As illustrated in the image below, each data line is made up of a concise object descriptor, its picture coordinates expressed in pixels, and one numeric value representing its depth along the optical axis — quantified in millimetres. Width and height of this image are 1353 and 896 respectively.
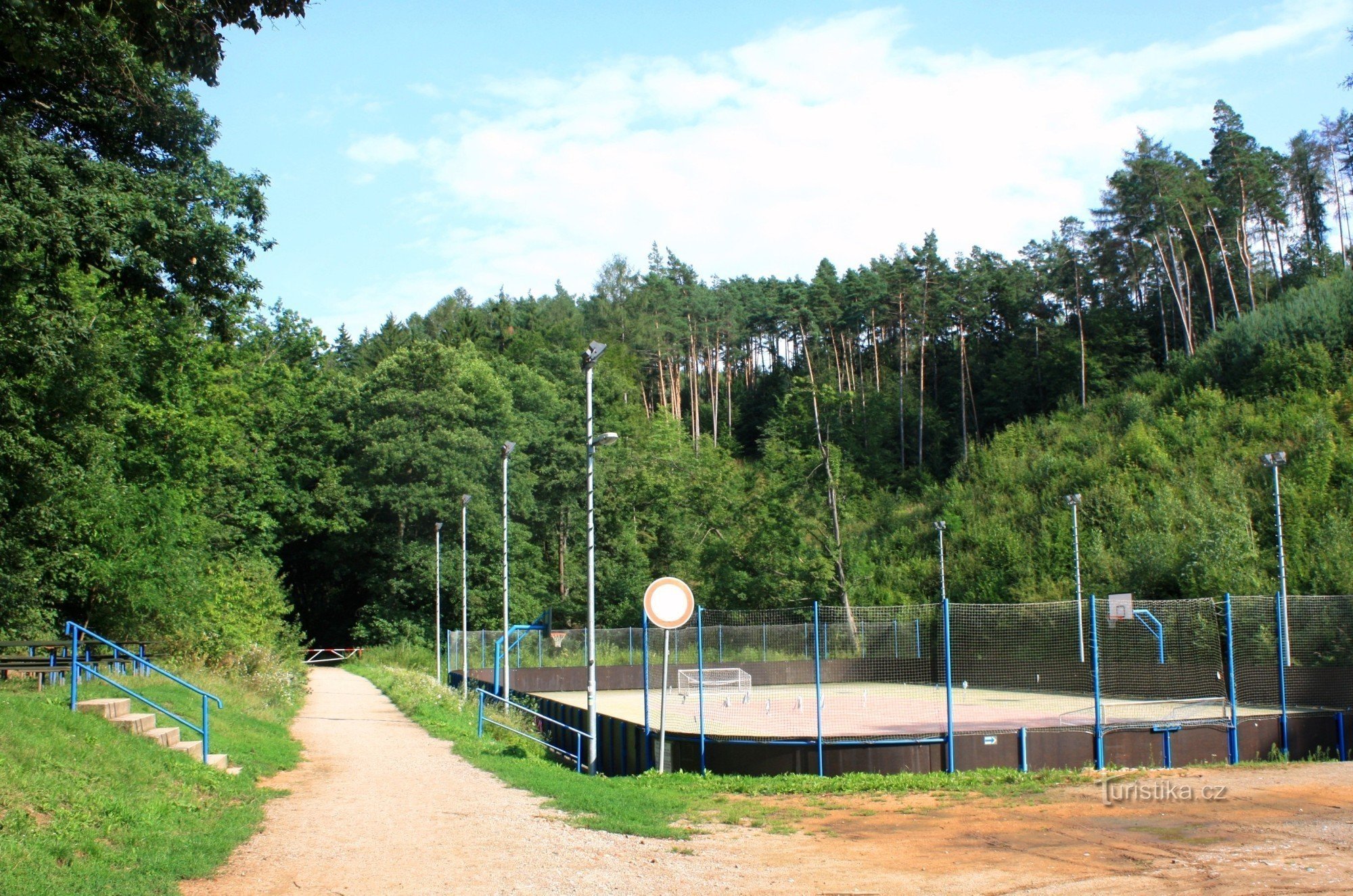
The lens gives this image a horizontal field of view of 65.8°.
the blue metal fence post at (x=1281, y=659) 16469
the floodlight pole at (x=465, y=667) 28491
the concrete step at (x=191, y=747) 13023
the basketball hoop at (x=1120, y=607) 20359
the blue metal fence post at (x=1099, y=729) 15500
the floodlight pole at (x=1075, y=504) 32622
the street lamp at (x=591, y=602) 16562
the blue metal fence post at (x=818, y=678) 15523
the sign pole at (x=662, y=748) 16009
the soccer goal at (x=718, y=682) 29000
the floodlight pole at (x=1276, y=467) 25203
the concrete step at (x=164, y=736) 12914
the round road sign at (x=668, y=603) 15375
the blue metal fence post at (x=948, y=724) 14930
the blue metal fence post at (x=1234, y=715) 16094
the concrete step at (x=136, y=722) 12812
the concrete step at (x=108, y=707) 13023
